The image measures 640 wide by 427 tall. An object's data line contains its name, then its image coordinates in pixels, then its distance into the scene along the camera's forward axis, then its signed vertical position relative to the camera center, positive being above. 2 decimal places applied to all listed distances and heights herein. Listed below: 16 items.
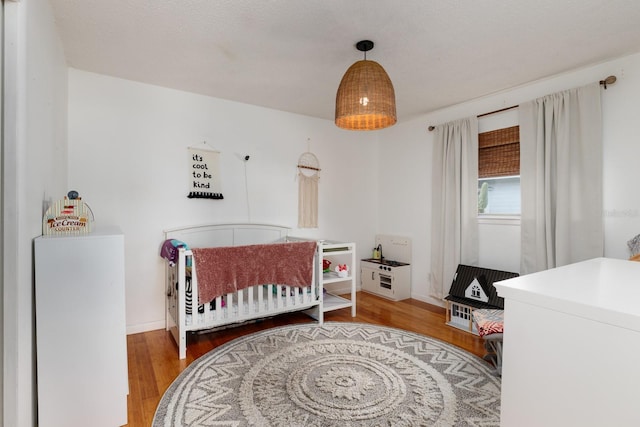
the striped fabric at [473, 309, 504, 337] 2.16 -0.79
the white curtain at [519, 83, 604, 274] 2.46 +0.30
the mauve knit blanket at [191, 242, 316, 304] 2.45 -0.45
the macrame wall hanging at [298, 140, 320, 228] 3.87 +0.31
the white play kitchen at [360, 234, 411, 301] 3.88 -0.71
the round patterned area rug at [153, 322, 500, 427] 1.69 -1.09
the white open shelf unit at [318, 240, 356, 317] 3.08 -0.67
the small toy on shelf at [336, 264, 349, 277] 3.35 -0.61
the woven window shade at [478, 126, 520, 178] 3.01 +0.62
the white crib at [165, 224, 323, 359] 2.42 -0.73
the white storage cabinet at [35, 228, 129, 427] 1.48 -0.58
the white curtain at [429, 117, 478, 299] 3.27 +0.13
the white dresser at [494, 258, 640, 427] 0.65 -0.32
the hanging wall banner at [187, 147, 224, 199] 3.14 +0.41
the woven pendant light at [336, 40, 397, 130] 1.78 +0.70
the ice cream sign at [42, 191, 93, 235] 1.65 -0.03
